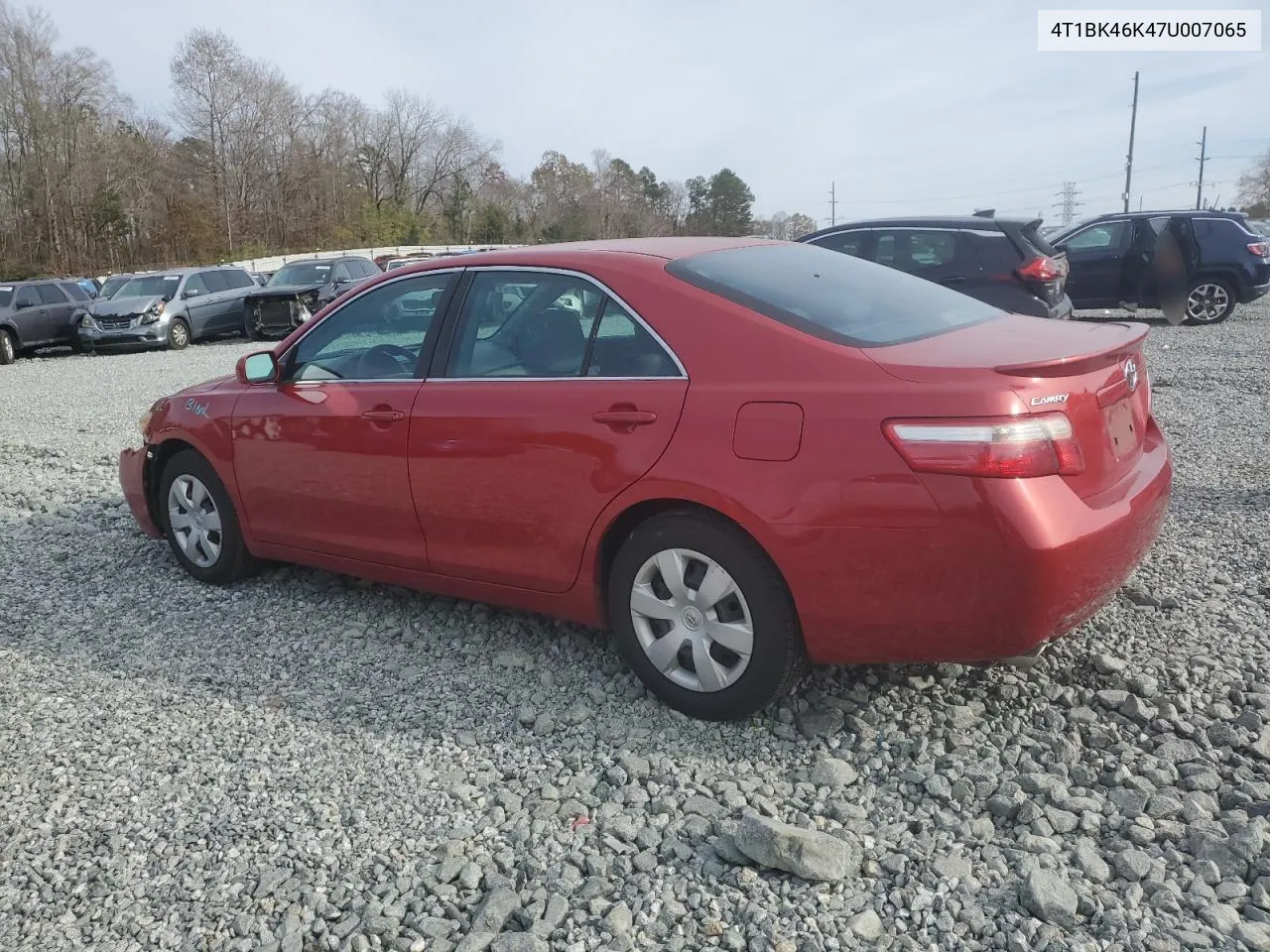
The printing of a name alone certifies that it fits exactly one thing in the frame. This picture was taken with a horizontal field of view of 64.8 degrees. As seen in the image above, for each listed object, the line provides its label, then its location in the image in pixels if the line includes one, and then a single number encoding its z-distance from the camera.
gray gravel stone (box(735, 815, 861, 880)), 2.52
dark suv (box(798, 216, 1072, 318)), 9.88
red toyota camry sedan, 2.80
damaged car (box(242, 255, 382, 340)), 20.12
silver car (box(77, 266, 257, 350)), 19.31
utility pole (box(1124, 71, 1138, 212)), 67.13
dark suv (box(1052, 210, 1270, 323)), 14.83
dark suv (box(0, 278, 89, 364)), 18.98
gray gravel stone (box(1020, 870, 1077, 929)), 2.32
